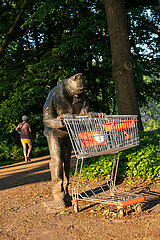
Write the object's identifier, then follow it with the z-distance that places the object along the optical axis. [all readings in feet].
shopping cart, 15.33
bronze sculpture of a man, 17.19
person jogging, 44.39
